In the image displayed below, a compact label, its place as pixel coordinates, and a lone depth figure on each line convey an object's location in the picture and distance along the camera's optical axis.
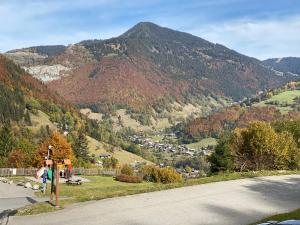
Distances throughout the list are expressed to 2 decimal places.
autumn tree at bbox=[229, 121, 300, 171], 70.00
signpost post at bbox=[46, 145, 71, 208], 26.62
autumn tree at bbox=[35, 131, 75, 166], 109.39
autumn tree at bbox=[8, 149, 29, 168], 111.06
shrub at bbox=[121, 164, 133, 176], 121.09
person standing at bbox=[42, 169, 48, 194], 36.72
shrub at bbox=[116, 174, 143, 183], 79.50
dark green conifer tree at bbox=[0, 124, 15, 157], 126.93
